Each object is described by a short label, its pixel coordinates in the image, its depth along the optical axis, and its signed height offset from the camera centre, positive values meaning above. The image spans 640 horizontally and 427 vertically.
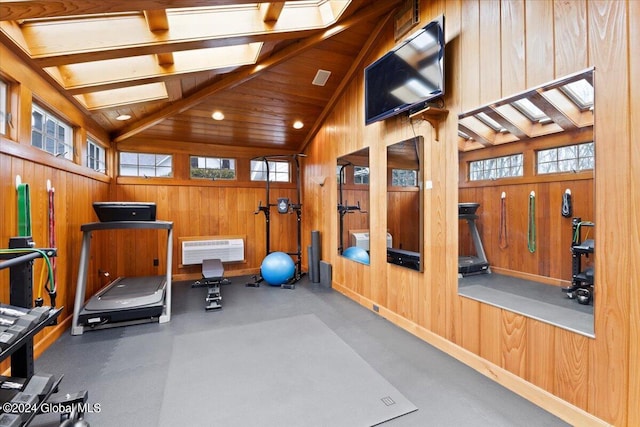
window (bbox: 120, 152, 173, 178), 4.90 +0.84
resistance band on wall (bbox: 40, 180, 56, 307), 2.77 -0.07
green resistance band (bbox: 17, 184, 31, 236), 2.31 +0.02
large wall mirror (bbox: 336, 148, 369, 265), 3.88 +0.08
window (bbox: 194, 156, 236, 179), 5.34 +0.84
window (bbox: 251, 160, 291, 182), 5.79 +0.84
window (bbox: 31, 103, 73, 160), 2.73 +0.83
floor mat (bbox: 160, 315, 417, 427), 1.79 -1.24
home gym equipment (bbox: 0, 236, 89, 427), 1.45 -0.81
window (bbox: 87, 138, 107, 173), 4.10 +0.85
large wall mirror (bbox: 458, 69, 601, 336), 1.74 +0.05
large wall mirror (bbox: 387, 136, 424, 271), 2.90 +0.08
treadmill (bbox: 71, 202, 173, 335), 3.12 -1.00
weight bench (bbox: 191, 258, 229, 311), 3.84 -1.05
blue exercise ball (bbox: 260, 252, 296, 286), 4.73 -0.94
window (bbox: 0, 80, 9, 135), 2.26 +0.84
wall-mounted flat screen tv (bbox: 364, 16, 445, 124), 2.51 +1.32
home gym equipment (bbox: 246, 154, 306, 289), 5.07 +0.01
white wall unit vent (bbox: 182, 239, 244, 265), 5.09 -0.67
